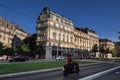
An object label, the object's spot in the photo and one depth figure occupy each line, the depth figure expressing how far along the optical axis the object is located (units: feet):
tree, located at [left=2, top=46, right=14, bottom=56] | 98.15
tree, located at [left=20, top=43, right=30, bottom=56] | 112.62
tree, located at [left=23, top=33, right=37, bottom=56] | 126.58
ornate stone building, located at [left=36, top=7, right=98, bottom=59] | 117.05
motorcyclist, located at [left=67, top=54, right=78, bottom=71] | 23.68
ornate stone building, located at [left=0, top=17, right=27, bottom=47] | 111.80
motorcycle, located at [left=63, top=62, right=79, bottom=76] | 23.13
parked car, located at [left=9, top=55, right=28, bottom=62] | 67.47
